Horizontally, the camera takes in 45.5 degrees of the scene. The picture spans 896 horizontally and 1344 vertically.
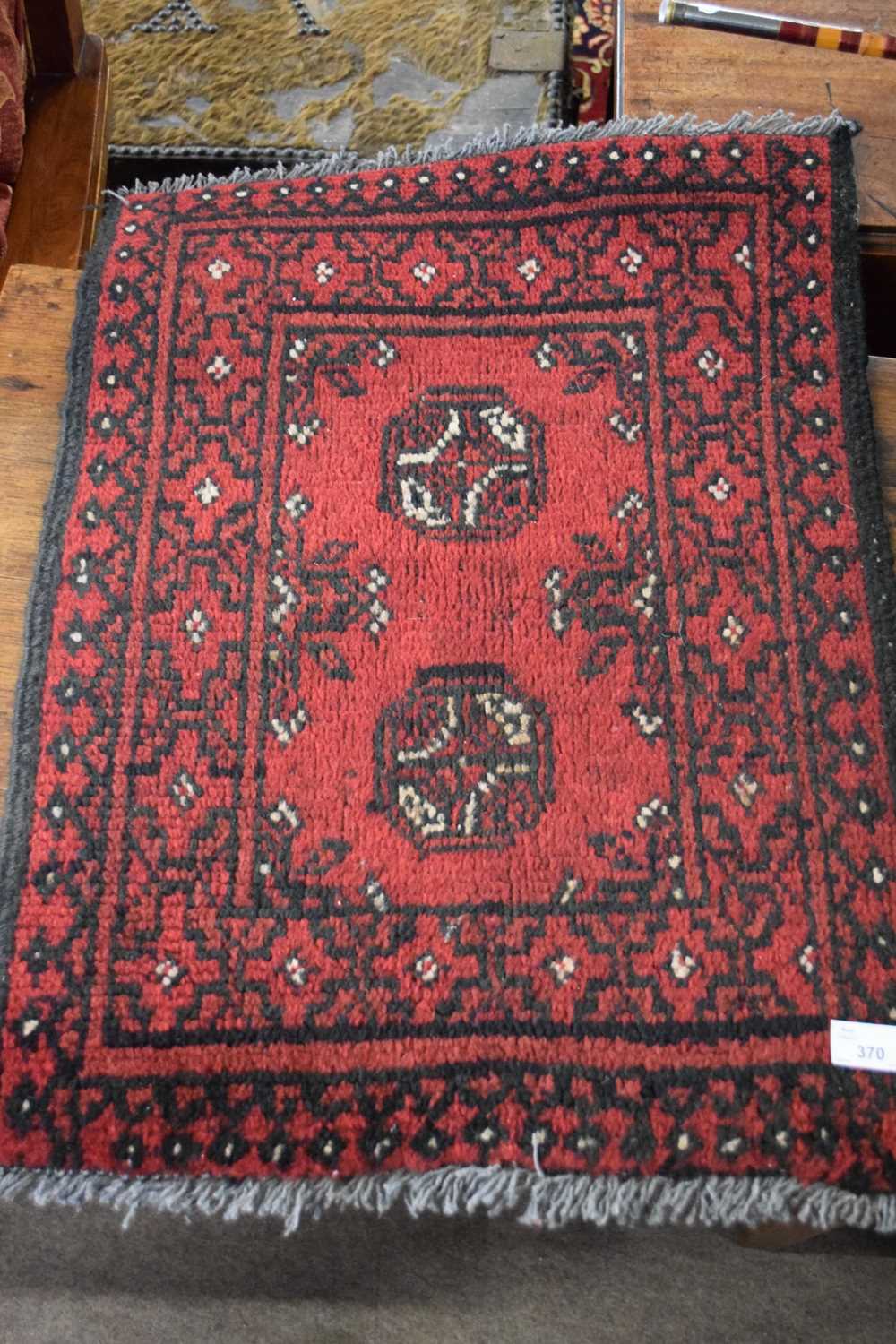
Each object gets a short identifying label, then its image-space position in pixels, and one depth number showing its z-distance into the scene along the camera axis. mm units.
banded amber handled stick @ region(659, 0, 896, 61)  1111
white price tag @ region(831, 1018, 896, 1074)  1044
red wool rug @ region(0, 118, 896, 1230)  1053
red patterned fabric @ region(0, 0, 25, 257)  1259
